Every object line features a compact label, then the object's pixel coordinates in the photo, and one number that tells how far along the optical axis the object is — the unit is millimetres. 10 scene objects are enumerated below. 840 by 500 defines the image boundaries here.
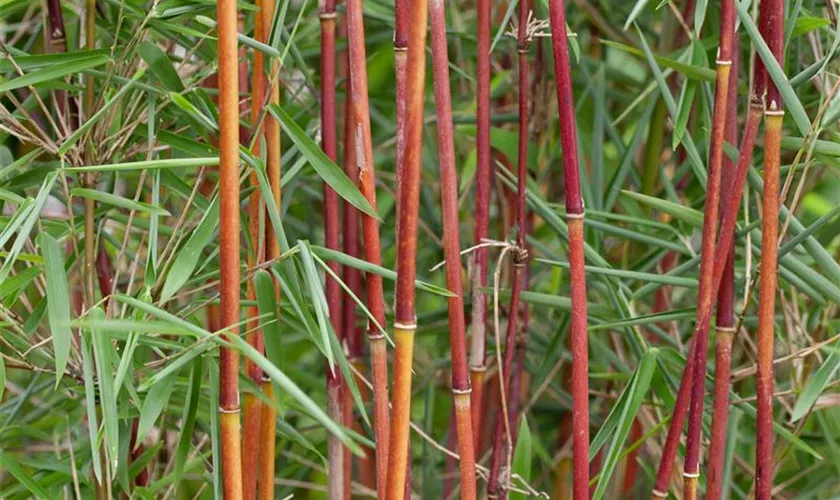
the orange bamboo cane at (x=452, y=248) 1425
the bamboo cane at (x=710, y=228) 1456
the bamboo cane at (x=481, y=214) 1518
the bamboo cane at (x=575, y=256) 1446
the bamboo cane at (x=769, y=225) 1463
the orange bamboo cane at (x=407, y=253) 1378
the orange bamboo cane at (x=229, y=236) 1383
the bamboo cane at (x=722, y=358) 1494
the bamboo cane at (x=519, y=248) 1540
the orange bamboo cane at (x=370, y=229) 1443
